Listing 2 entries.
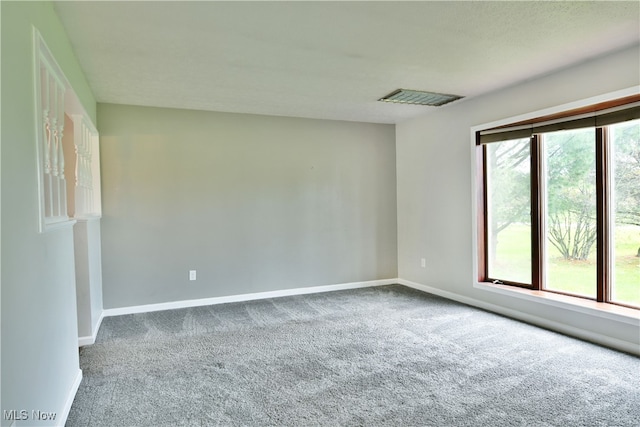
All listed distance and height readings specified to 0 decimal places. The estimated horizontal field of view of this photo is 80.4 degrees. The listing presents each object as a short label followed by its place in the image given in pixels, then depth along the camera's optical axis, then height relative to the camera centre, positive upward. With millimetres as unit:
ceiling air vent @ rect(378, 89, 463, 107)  4004 +1151
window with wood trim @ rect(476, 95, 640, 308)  3148 -49
